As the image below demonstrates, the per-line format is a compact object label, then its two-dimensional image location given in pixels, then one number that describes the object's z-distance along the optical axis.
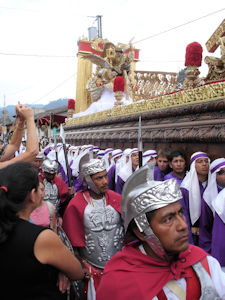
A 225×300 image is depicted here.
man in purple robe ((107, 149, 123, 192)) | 4.74
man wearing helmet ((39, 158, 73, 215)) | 3.43
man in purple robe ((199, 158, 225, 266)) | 2.57
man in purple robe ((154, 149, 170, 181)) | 3.86
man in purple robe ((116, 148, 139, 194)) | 4.06
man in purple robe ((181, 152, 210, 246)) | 2.73
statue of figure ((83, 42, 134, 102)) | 10.11
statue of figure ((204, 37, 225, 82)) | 3.97
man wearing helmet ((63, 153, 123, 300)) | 2.24
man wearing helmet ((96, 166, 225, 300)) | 1.16
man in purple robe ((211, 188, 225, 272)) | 2.18
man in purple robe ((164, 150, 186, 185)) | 3.41
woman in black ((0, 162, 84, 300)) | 1.22
